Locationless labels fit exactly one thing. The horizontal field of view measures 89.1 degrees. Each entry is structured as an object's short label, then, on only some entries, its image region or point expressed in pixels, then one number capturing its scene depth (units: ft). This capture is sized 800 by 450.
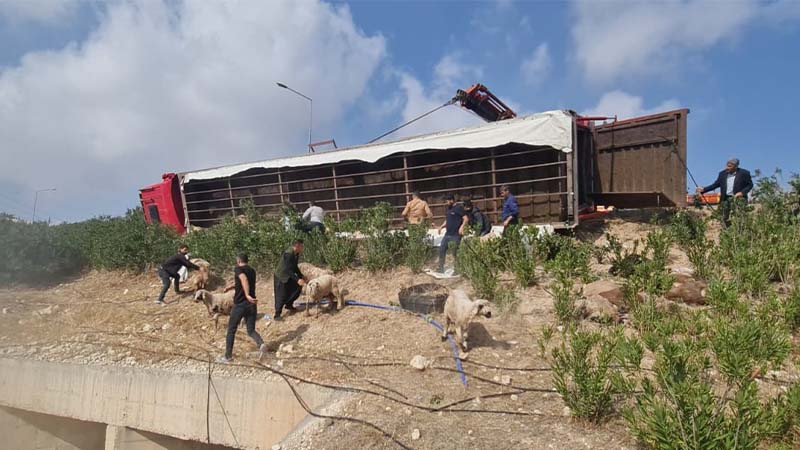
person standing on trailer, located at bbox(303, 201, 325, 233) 28.96
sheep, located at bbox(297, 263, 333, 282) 23.63
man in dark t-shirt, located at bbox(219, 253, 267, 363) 17.53
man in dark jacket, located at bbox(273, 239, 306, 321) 20.93
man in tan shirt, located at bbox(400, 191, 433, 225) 26.61
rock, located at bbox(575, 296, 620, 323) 15.49
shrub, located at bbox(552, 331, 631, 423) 9.70
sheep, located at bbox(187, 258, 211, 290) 27.20
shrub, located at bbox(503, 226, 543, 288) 19.72
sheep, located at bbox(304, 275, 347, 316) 20.44
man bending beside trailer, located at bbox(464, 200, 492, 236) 25.62
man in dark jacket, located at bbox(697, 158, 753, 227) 22.56
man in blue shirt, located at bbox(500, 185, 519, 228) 23.39
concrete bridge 15.67
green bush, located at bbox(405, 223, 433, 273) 23.80
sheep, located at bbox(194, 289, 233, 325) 21.91
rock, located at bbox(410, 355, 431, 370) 14.35
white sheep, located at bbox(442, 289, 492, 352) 14.16
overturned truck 24.98
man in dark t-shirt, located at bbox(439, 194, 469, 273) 23.39
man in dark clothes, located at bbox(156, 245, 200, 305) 26.89
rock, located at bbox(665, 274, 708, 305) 16.30
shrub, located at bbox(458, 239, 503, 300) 18.94
